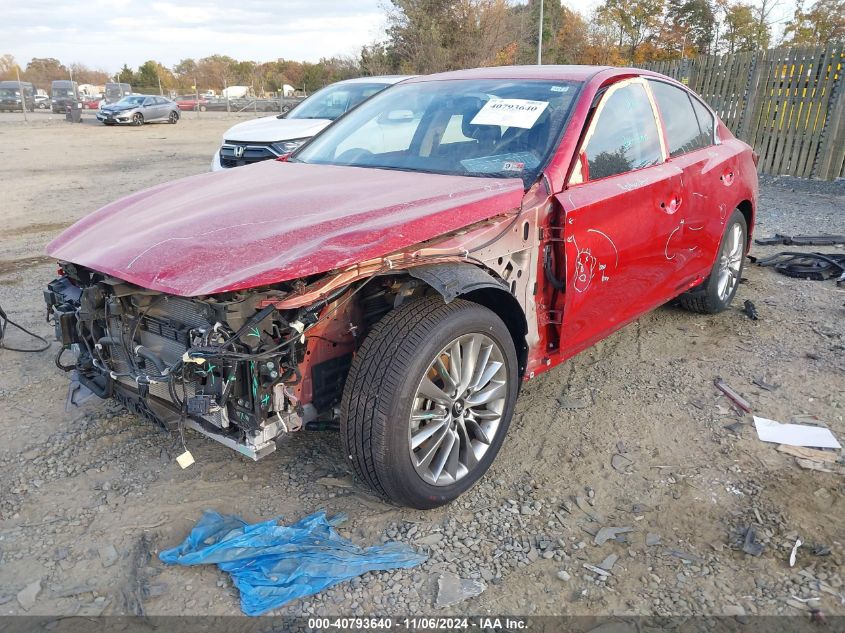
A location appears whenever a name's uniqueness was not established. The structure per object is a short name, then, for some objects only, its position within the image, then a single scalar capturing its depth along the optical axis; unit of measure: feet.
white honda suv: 27.30
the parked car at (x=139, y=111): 85.25
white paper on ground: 10.98
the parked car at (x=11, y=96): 113.19
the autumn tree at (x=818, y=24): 104.12
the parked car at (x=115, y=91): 127.44
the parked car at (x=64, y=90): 113.98
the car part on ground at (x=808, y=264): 19.88
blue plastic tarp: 7.67
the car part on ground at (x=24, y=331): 14.39
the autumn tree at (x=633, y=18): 119.14
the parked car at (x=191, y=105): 132.98
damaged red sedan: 7.85
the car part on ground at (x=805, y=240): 23.17
